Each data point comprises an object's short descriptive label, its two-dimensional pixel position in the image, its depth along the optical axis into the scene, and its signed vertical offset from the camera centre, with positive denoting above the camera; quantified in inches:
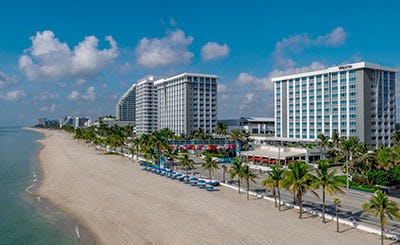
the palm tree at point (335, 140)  3427.7 -201.7
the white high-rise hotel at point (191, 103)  6181.1 +357.9
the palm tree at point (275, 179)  1596.9 -282.4
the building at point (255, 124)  6535.4 -65.3
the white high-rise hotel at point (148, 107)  7421.3 +320.1
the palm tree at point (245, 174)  1894.7 -304.4
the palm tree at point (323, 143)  3408.0 -232.2
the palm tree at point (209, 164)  2348.2 -309.3
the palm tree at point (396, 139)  3639.3 -206.0
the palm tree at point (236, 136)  3816.4 -180.5
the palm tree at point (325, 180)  1389.0 -252.3
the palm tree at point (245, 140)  4013.0 -235.7
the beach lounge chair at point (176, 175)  2551.4 -420.6
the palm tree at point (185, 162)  2645.2 -326.5
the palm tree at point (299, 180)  1422.2 -255.6
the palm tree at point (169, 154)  3026.6 -299.8
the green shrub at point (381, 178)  2122.3 -369.4
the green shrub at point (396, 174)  2092.2 -341.3
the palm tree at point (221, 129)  4795.0 -118.0
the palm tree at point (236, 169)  1936.3 -281.4
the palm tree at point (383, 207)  1117.6 -294.2
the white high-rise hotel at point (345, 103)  4094.5 +235.7
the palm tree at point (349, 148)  2689.5 -227.3
